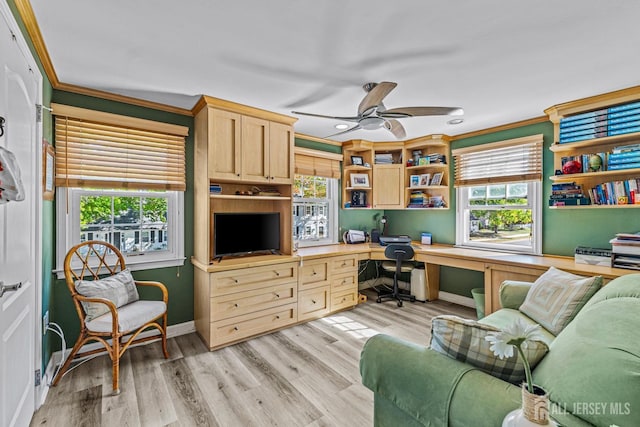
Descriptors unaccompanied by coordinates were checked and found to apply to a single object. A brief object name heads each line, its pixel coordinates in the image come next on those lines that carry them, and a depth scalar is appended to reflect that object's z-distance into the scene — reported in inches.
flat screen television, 118.8
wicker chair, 86.4
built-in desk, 109.5
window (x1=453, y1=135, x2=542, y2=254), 136.5
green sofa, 33.1
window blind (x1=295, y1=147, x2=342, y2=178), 158.4
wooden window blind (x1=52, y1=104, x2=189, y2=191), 98.4
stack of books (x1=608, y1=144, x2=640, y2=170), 103.3
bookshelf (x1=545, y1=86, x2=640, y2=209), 104.9
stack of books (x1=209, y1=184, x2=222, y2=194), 118.8
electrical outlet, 81.7
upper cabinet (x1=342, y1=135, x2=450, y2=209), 170.2
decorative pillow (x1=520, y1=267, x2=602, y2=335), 76.3
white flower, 34.3
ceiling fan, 83.7
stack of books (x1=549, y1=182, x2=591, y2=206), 116.7
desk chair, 149.7
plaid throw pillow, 43.9
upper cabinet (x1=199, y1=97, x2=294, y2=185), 112.1
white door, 52.5
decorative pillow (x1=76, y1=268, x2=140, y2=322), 89.5
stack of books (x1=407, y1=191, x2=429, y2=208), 170.6
